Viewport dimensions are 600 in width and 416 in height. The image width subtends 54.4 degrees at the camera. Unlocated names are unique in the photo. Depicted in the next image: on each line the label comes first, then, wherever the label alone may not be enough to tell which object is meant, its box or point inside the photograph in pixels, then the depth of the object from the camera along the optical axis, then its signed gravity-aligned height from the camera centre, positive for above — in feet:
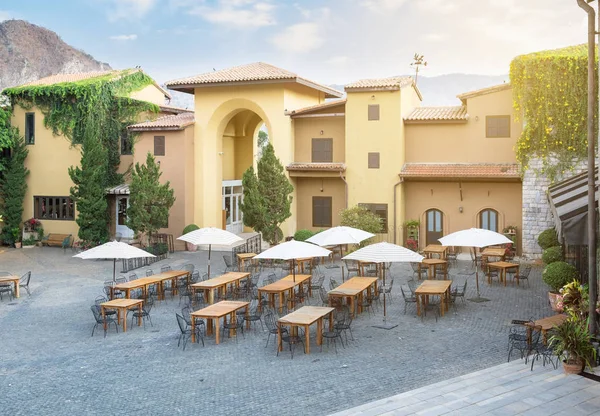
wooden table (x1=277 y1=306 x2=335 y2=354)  43.70 -9.48
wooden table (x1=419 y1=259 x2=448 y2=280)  72.13 -8.99
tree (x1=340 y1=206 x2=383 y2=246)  89.66 -3.91
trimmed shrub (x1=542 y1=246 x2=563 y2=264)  66.23 -7.10
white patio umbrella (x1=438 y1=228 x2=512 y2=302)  61.21 -4.85
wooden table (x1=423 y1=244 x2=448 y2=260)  81.20 -7.88
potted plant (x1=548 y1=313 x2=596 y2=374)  34.55 -9.22
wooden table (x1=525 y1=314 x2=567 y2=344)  41.25 -9.52
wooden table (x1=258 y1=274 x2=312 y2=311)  57.06 -9.19
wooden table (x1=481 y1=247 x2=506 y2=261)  76.28 -7.87
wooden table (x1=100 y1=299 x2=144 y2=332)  51.80 -9.72
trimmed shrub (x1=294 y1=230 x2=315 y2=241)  92.48 -6.30
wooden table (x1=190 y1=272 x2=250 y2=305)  59.77 -9.11
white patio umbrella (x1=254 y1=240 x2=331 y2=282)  56.34 -5.49
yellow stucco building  94.89 +7.50
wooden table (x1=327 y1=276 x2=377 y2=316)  54.54 -9.13
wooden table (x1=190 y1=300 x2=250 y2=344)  47.11 -9.64
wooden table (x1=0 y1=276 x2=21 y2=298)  65.41 -9.19
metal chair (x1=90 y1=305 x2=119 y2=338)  50.69 -10.66
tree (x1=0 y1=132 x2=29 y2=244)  111.24 +1.79
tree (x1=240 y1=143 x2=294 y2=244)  90.07 -0.35
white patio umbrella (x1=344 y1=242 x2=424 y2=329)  52.70 -5.52
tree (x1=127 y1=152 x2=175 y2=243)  91.35 -0.63
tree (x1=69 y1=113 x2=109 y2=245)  100.99 +0.98
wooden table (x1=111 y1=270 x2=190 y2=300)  59.47 -9.09
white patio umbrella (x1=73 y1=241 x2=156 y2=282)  59.00 -5.60
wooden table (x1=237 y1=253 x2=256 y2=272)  79.20 -8.55
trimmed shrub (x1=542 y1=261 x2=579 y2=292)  54.08 -7.67
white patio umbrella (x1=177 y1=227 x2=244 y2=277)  65.57 -4.64
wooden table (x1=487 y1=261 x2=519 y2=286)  69.15 -8.74
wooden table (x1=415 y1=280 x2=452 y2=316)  54.34 -9.13
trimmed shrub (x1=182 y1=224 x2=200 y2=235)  99.86 -5.41
